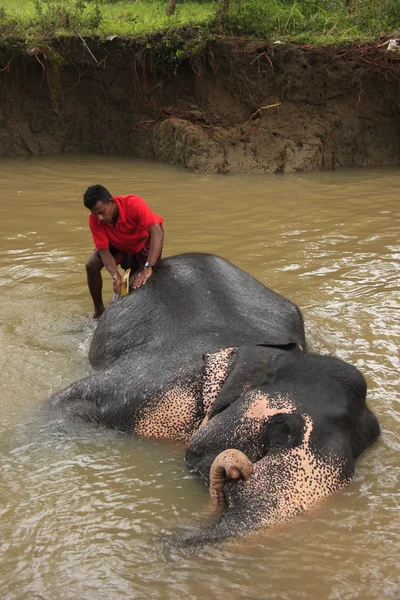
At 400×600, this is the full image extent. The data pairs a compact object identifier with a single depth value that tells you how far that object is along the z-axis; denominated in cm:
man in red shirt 492
